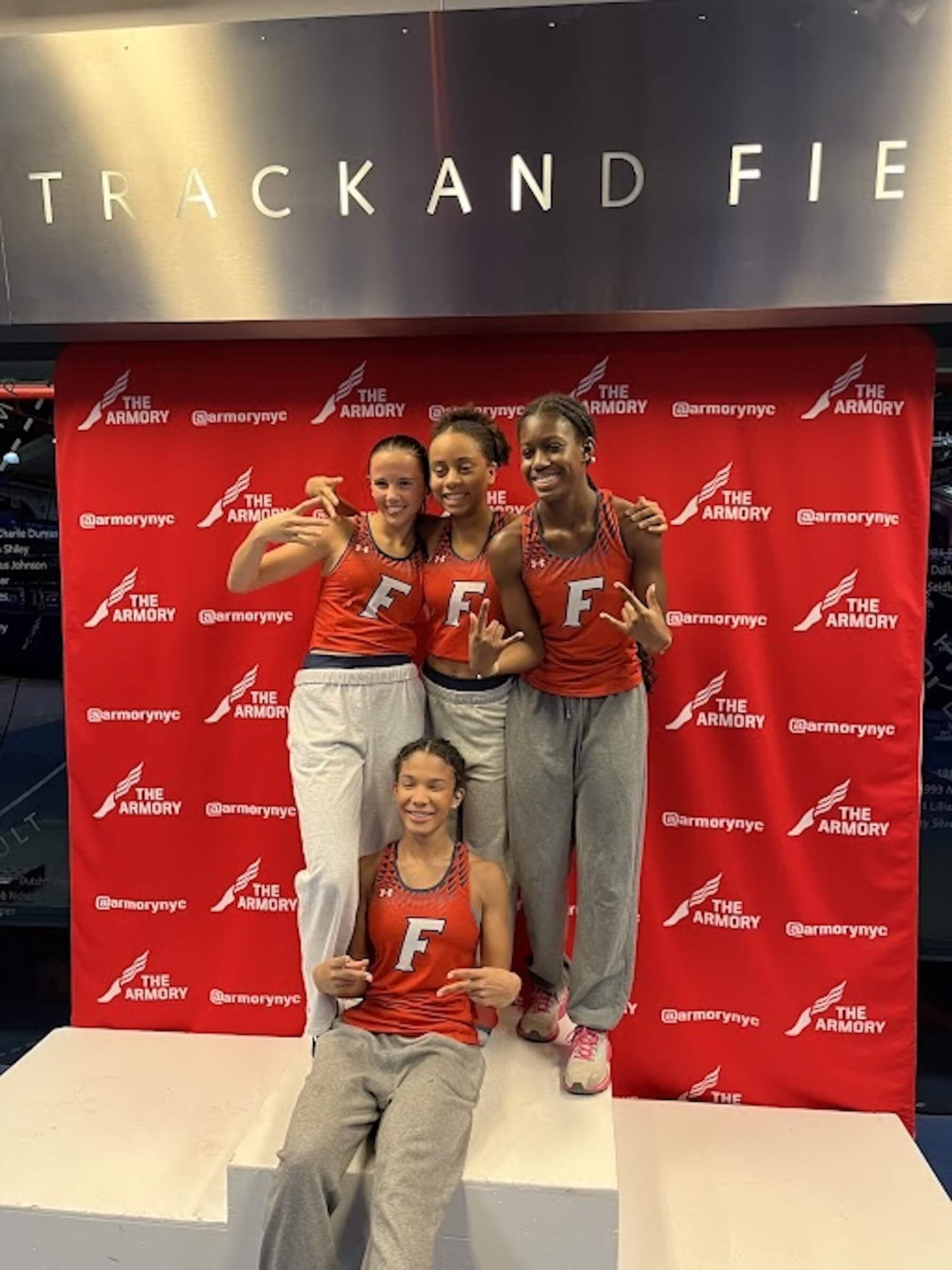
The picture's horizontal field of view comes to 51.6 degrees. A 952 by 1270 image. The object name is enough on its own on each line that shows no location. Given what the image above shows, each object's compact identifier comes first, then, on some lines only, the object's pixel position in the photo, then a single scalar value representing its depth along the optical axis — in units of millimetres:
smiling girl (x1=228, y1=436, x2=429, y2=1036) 2500
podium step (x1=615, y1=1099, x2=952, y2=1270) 2398
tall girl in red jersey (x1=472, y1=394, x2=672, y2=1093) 2428
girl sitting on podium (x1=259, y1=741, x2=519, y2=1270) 1998
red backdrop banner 2900
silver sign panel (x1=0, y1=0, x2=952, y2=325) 2428
